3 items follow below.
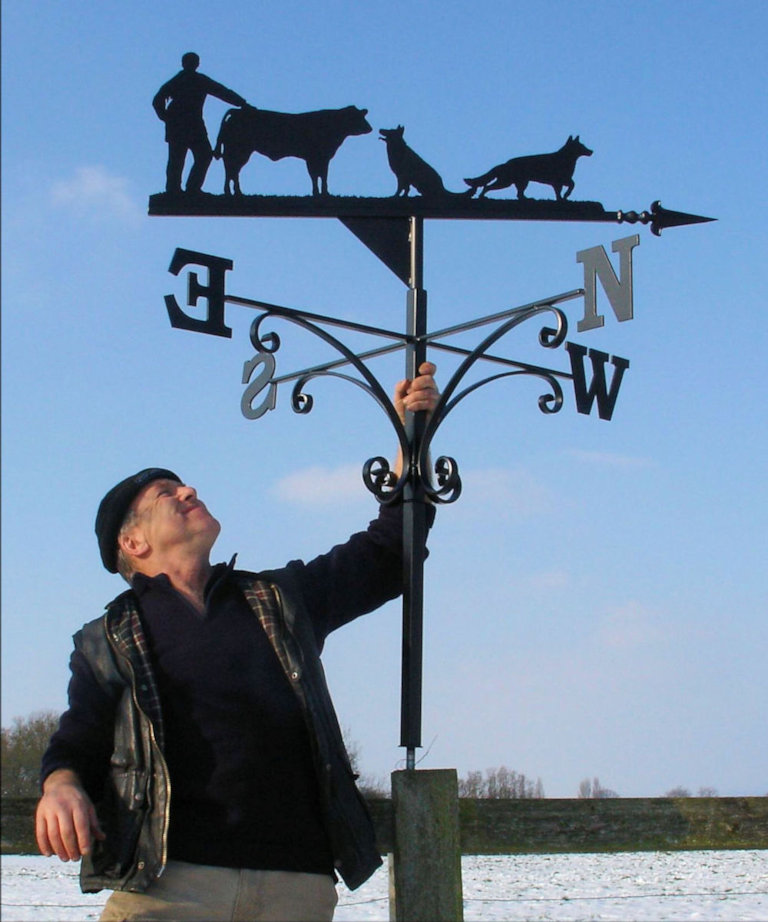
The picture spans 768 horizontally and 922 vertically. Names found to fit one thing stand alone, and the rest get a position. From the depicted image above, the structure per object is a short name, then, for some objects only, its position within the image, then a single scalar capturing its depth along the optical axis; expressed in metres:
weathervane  2.56
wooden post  2.24
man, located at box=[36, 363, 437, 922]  1.98
